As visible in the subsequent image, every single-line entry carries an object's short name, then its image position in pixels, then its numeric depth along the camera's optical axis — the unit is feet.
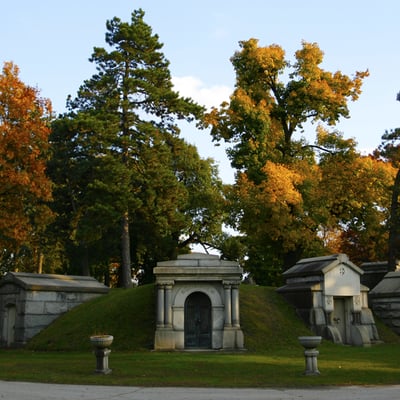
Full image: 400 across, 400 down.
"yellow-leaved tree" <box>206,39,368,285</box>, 103.45
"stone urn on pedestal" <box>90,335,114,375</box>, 52.29
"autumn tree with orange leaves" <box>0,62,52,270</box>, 95.76
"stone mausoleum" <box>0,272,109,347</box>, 88.58
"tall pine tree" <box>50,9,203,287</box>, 110.01
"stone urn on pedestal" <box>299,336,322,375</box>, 50.29
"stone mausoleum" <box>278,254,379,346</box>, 84.58
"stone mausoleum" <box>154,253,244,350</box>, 73.72
